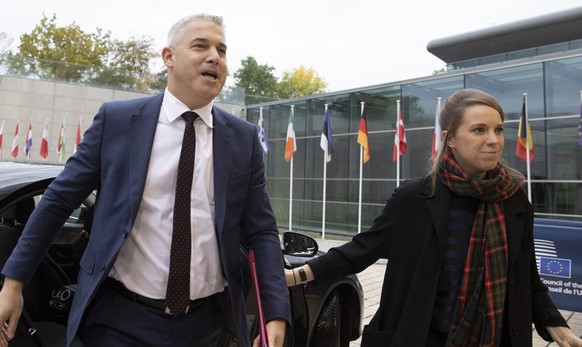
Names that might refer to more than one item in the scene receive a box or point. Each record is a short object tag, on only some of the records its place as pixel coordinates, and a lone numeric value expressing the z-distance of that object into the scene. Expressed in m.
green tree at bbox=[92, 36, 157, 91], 40.53
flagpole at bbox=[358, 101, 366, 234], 17.91
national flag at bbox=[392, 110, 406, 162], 16.22
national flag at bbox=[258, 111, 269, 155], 20.24
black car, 2.42
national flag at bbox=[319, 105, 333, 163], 17.70
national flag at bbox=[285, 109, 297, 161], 19.19
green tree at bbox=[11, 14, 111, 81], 37.91
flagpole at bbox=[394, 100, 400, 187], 16.27
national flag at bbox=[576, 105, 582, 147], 13.03
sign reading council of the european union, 6.57
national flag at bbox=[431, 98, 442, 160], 13.94
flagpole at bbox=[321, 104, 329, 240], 19.05
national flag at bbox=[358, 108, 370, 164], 17.17
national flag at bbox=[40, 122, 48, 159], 25.11
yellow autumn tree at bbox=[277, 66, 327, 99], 61.44
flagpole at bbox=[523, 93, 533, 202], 13.82
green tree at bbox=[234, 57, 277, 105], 60.94
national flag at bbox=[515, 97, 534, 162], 13.88
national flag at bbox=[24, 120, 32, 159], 25.57
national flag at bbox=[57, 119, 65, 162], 25.48
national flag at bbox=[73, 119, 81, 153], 25.63
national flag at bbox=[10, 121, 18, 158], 26.04
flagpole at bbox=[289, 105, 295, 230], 21.44
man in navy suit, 1.83
